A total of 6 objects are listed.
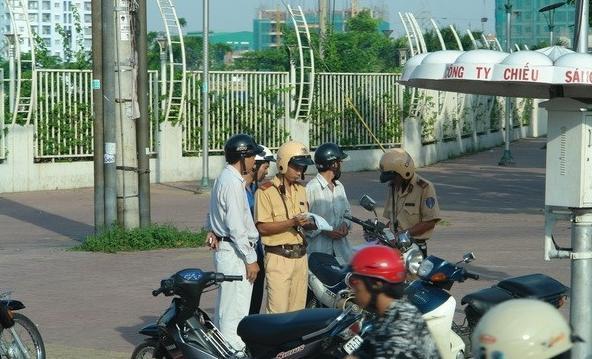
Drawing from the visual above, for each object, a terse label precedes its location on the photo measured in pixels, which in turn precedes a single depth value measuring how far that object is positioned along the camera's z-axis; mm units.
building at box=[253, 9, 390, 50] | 33884
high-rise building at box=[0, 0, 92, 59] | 25980
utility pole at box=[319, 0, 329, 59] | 32062
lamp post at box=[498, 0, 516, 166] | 34344
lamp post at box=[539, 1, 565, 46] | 44222
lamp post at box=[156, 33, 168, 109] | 26828
